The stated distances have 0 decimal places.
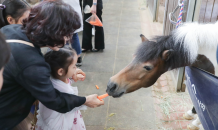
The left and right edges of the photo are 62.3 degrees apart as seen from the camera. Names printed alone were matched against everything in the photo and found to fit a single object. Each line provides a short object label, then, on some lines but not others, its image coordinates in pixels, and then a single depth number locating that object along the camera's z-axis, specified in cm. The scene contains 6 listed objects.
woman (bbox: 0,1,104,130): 100
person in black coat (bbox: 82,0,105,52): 367
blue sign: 128
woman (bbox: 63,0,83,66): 300
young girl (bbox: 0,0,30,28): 174
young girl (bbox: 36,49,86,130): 139
